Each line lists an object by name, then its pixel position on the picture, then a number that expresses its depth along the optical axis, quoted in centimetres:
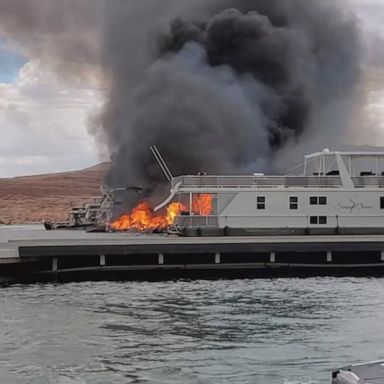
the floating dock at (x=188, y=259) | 4234
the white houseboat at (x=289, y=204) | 5491
